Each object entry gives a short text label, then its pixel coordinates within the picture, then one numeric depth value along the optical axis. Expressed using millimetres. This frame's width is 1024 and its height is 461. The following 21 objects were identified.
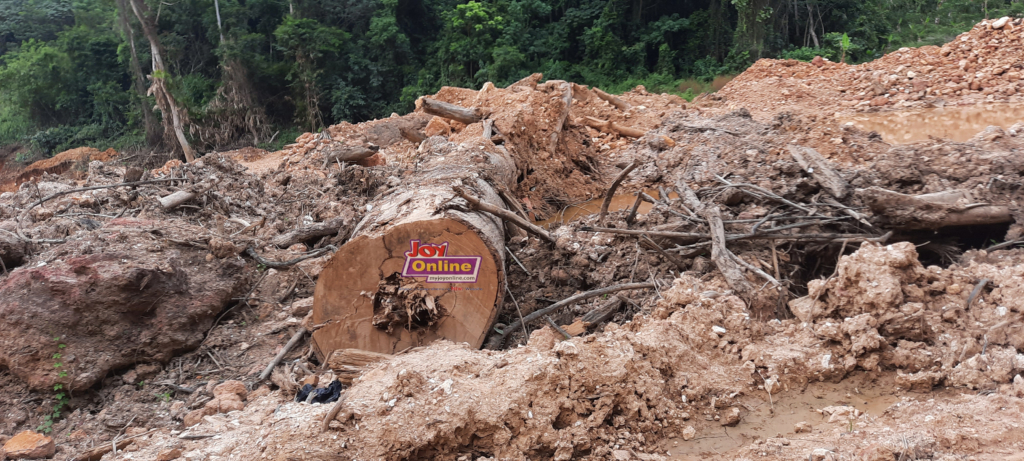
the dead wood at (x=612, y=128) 9254
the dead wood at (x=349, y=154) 7219
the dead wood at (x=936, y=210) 3072
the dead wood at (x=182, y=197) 5234
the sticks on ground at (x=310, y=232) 4871
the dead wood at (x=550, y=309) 3270
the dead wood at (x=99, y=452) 2430
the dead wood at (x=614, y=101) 10829
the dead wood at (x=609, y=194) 4121
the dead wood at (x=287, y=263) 4191
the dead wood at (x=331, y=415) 2143
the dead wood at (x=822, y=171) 3706
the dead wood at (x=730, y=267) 2912
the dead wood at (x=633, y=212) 4152
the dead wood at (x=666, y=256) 3486
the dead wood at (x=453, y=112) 7656
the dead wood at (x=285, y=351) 3138
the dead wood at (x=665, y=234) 3477
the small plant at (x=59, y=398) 2902
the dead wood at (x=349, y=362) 2779
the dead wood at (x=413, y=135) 8242
